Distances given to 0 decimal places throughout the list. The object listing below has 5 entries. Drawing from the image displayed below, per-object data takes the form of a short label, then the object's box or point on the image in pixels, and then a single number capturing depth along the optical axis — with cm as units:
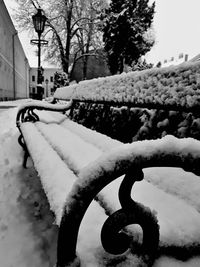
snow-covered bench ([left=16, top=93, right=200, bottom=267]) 67
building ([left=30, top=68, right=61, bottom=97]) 7671
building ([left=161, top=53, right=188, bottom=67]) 4582
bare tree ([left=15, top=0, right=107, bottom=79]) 2312
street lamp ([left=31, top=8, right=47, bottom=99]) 957
